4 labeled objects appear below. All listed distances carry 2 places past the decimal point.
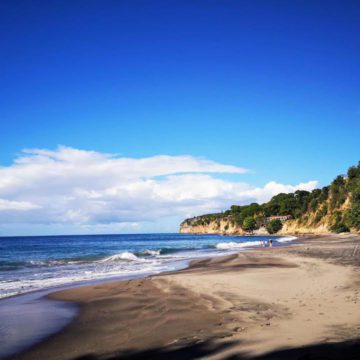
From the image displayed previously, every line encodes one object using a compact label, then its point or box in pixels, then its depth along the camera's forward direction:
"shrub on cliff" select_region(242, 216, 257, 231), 169.64
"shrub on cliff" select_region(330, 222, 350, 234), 87.33
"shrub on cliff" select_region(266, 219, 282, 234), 143.00
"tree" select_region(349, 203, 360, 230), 75.91
